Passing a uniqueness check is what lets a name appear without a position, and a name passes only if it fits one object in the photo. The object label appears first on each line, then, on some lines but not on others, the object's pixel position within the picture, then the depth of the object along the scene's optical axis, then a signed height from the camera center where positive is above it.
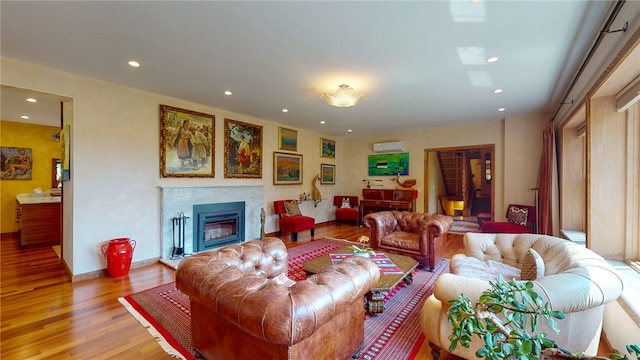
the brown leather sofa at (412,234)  3.66 -0.88
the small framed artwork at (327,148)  7.52 +0.99
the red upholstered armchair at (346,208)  7.19 -0.85
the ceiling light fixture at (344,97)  3.38 +1.14
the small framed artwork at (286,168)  6.16 +0.30
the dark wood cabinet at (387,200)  6.70 -0.56
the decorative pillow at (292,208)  6.07 -0.70
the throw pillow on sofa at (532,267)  1.90 -0.69
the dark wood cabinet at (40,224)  4.79 -0.88
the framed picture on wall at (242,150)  5.12 +0.66
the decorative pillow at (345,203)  7.52 -0.72
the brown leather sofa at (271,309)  1.26 -0.72
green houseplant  0.72 -0.47
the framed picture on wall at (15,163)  5.61 +0.38
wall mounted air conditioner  6.98 +0.96
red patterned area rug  2.03 -1.36
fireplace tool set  4.27 -0.93
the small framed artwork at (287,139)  6.24 +1.06
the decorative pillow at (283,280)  2.14 -0.89
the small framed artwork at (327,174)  7.55 +0.19
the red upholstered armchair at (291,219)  5.40 -0.88
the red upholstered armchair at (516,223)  4.61 -0.84
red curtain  4.21 -0.03
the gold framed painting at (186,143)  4.20 +0.66
